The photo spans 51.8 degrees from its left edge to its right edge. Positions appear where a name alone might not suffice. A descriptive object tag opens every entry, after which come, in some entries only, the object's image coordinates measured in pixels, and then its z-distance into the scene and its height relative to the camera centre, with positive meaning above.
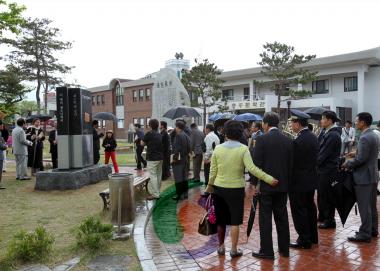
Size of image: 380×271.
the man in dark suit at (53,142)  12.32 -0.39
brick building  45.44 +3.43
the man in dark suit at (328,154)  6.01 -0.45
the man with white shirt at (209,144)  9.62 -0.42
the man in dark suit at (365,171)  5.55 -0.67
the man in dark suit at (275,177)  4.85 -0.67
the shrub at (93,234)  5.11 -1.42
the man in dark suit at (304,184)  5.39 -0.81
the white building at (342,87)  29.77 +3.08
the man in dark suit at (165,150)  11.28 -0.68
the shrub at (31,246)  4.68 -1.41
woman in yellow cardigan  4.91 -0.66
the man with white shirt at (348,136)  14.73 -0.45
